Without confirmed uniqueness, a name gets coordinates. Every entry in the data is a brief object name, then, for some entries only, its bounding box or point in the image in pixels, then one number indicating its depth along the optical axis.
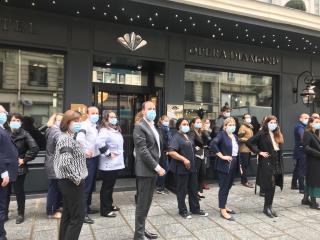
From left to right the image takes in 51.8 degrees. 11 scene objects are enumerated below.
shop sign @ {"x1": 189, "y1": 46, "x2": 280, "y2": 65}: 8.83
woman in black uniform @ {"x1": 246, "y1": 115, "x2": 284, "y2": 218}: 5.88
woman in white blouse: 5.62
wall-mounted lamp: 9.82
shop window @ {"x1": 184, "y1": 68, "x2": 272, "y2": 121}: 9.02
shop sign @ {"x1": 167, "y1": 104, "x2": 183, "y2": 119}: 8.35
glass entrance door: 8.47
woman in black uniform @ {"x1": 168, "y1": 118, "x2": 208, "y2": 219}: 5.72
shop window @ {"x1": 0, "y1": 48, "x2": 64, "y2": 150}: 7.08
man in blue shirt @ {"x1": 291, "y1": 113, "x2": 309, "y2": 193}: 7.50
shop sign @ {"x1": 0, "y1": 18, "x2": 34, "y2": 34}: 6.70
